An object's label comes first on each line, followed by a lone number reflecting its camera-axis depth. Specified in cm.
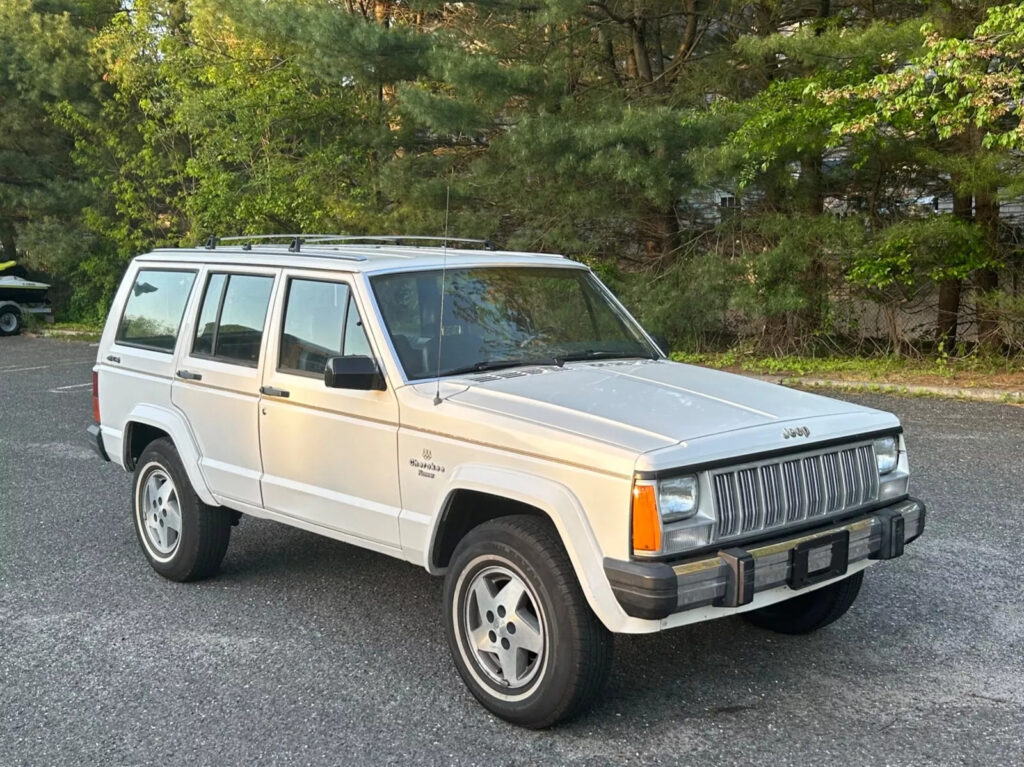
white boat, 2412
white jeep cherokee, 372
